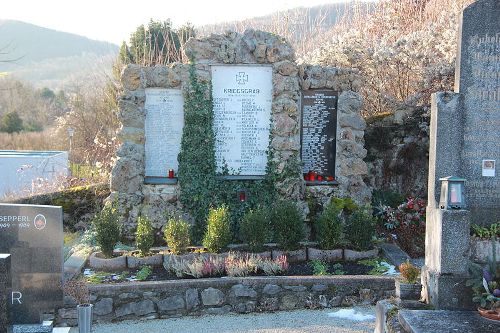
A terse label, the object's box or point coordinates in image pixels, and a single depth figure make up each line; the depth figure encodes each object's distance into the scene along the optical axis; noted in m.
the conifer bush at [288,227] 8.84
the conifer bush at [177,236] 8.61
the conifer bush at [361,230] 8.91
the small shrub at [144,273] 7.97
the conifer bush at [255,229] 8.71
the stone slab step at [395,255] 8.77
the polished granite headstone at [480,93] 6.30
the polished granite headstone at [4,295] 5.08
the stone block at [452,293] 5.73
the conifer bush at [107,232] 8.60
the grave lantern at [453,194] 5.75
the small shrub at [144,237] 8.61
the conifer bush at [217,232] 8.59
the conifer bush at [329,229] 8.87
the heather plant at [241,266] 7.83
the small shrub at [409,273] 6.22
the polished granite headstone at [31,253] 6.70
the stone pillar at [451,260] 5.68
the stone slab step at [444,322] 5.11
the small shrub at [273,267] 8.02
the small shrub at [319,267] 8.14
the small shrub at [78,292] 7.15
